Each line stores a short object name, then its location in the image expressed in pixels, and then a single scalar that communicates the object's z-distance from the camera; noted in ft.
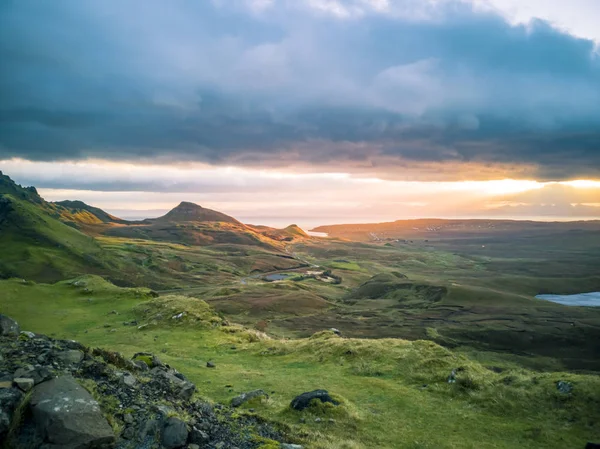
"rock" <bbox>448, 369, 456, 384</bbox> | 83.30
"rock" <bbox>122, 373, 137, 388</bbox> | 53.33
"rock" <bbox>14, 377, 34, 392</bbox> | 42.70
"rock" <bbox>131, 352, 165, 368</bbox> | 74.18
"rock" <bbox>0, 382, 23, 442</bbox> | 37.96
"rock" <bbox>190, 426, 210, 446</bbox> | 45.60
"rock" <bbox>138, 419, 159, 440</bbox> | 43.16
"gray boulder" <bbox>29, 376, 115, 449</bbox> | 37.58
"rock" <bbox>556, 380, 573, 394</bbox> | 72.69
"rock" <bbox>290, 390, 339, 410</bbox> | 67.46
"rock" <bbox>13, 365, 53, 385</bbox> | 44.46
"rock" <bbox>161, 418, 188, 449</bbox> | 42.75
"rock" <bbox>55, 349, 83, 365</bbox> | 53.02
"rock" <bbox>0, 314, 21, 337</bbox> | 62.64
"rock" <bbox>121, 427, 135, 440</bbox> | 42.73
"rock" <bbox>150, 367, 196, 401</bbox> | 59.26
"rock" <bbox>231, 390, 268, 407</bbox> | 68.82
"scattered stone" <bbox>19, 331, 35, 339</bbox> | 62.80
